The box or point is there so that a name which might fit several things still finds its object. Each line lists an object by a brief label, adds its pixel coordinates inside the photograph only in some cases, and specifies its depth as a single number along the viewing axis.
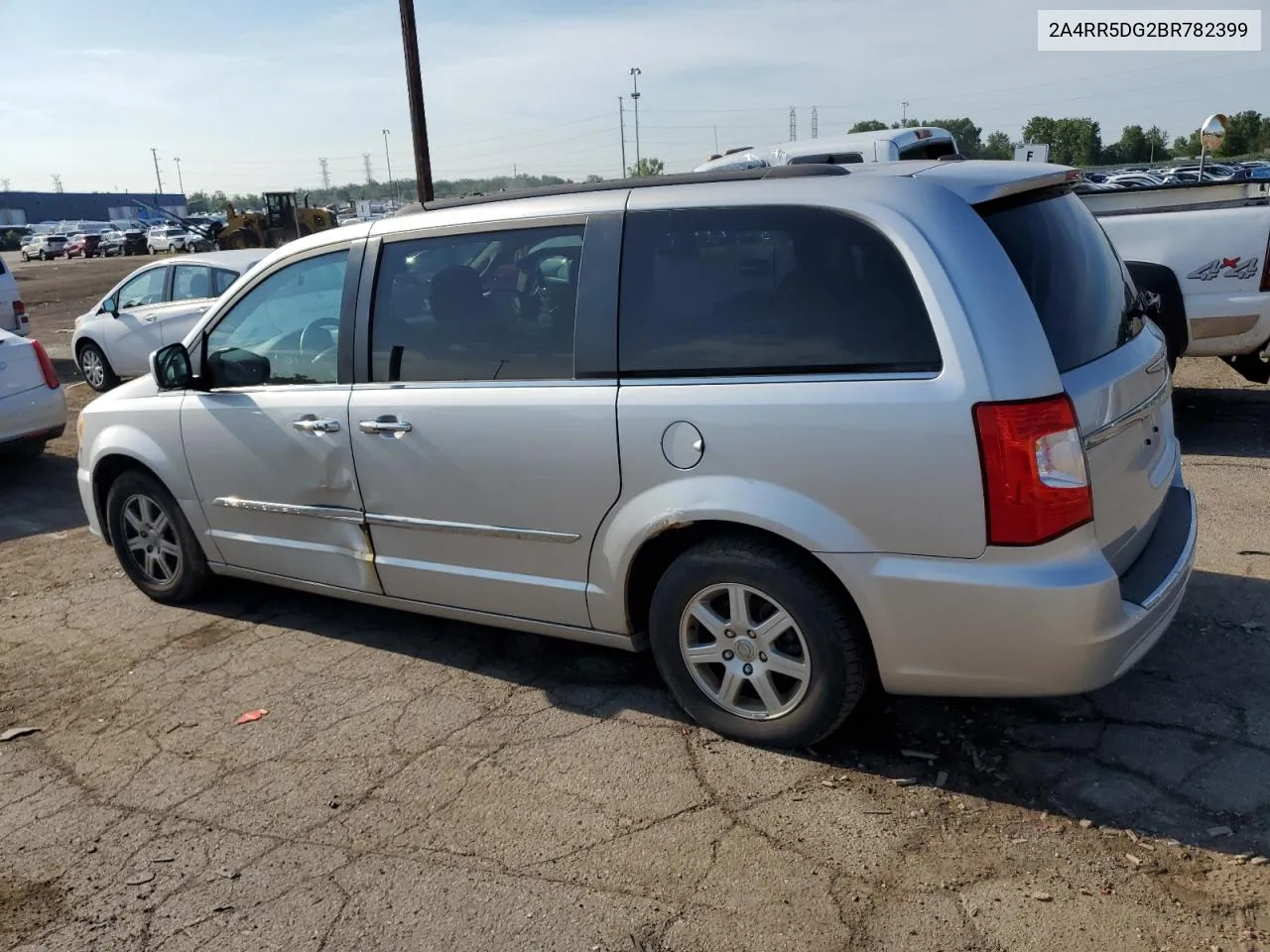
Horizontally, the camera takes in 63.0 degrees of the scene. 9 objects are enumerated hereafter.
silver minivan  2.90
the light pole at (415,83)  14.66
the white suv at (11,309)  13.38
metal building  104.75
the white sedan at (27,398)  8.00
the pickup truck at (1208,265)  6.72
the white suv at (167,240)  54.50
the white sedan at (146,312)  11.33
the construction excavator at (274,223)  29.19
